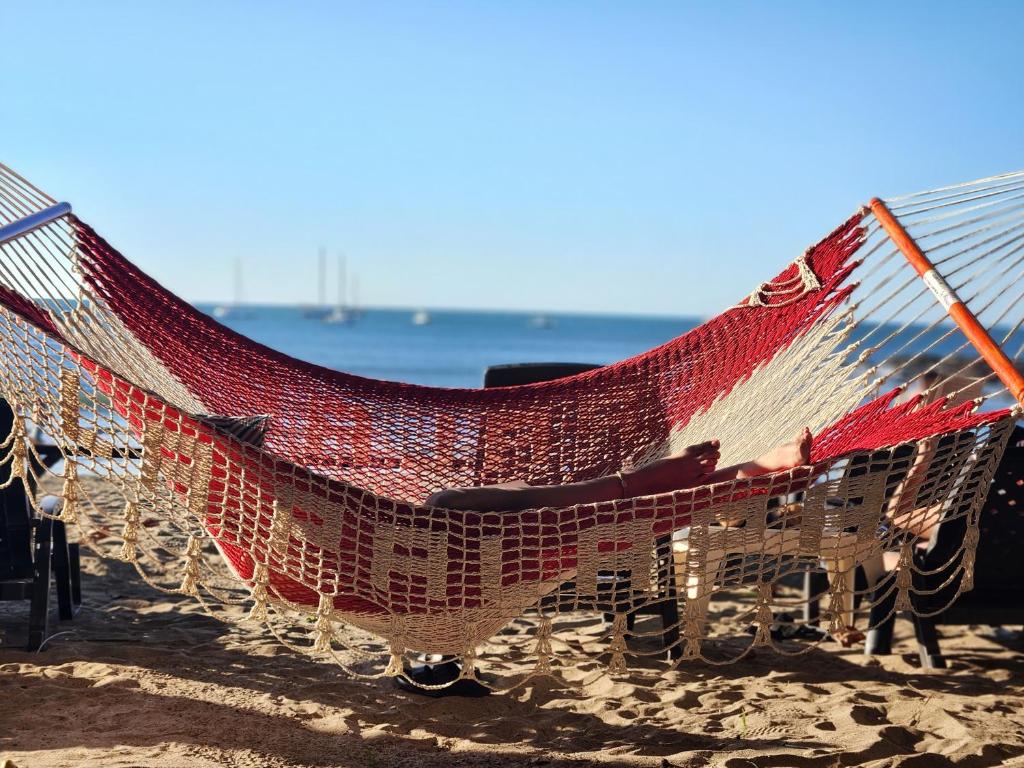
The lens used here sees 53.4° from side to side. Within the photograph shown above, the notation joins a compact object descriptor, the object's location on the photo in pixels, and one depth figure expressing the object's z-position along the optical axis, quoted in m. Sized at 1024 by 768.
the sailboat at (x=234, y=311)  54.50
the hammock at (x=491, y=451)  1.83
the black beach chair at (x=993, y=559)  2.47
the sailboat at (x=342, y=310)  45.44
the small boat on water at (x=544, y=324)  52.91
